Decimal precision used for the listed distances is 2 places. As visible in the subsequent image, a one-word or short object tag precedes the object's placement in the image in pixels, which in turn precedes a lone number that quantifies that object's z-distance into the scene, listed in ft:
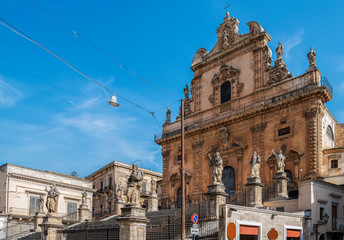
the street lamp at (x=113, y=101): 53.06
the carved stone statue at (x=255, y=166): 74.84
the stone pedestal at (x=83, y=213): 103.96
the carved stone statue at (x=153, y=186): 109.09
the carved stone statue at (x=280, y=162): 79.61
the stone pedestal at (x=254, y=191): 72.18
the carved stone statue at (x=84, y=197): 108.17
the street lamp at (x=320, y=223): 66.09
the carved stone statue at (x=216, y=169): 65.82
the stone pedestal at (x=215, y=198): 61.87
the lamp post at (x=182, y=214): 51.67
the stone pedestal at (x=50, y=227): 81.20
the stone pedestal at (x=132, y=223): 53.77
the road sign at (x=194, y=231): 48.68
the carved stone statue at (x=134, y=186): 55.77
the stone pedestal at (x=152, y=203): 104.05
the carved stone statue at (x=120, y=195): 102.52
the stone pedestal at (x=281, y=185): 75.61
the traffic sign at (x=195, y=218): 50.45
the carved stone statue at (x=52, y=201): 85.76
